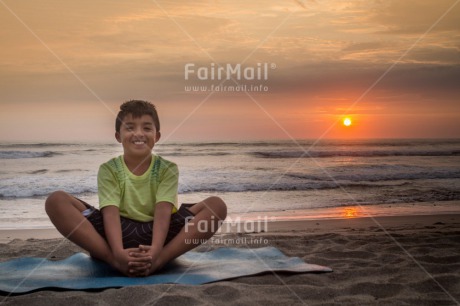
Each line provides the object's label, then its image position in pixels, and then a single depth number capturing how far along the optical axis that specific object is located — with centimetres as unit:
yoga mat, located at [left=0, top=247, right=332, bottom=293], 265
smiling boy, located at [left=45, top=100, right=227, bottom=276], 281
